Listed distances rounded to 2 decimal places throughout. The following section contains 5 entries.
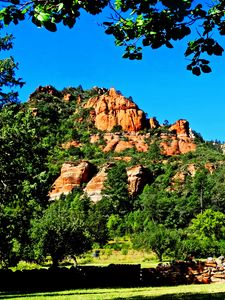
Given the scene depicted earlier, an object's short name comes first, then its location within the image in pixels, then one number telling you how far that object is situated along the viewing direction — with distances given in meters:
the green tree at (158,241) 50.97
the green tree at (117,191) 107.88
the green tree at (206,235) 53.97
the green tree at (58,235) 29.81
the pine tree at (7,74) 20.17
